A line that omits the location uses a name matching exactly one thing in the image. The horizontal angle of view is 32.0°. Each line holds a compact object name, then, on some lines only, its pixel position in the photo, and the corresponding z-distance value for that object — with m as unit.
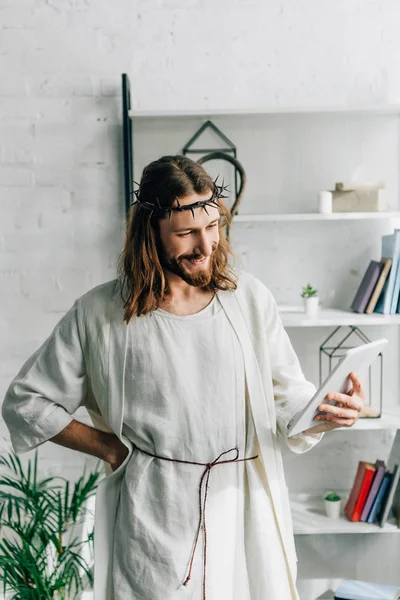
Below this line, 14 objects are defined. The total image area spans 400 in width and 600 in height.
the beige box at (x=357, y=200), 2.20
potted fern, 1.85
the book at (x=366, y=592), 2.10
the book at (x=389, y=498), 2.22
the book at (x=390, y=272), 2.18
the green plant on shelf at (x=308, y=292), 2.21
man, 1.31
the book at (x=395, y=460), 2.28
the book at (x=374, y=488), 2.25
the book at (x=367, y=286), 2.22
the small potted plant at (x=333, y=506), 2.31
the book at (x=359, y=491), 2.27
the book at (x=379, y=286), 2.19
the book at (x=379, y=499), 2.25
